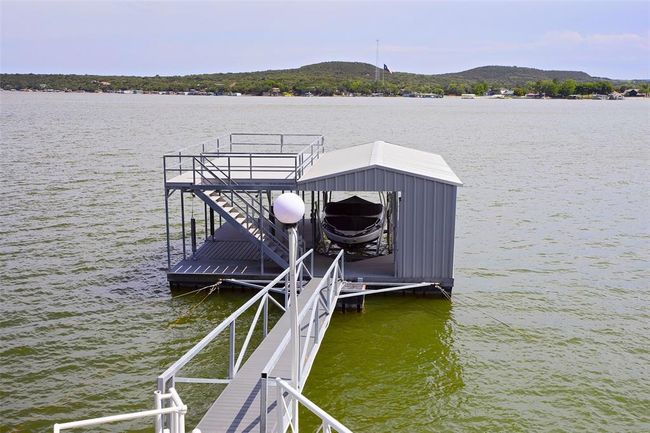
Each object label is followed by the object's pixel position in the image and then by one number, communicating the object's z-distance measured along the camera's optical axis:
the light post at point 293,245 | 8.67
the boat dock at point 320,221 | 19.05
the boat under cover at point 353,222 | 21.45
